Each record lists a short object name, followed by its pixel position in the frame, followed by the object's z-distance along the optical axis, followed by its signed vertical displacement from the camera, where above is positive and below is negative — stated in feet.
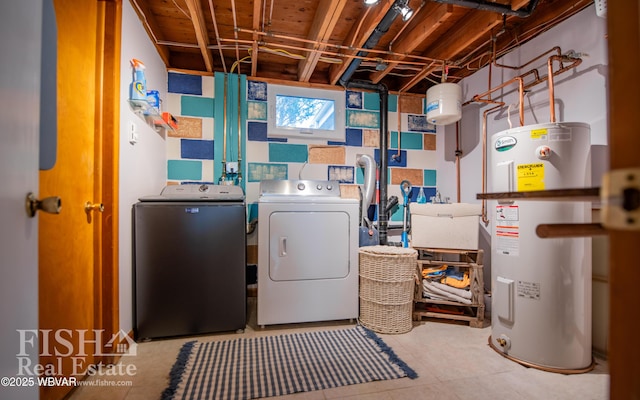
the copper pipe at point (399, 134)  10.74 +2.44
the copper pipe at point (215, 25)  6.29 +4.21
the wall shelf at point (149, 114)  6.13 +2.04
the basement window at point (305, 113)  9.70 +2.99
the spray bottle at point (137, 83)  5.94 +2.42
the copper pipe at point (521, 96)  7.09 +2.55
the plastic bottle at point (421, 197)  10.18 +0.10
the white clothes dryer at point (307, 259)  7.18 -1.48
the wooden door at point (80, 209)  4.17 -0.14
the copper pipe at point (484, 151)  8.70 +1.52
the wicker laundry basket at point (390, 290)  7.07 -2.19
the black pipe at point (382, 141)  9.91 +2.11
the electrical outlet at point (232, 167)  9.19 +1.06
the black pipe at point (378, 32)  6.05 +4.04
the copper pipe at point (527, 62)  6.74 +3.56
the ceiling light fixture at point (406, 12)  6.04 +3.98
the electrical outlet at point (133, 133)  6.03 +1.43
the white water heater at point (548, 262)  5.36 -1.16
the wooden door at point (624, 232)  1.33 -0.15
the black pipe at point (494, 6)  6.03 +4.09
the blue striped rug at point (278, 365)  4.87 -3.14
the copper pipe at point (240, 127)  9.39 +2.38
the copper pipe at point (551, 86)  6.32 +2.51
